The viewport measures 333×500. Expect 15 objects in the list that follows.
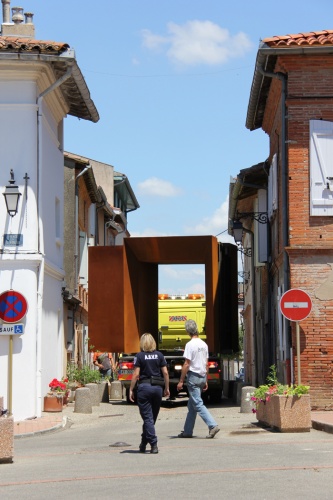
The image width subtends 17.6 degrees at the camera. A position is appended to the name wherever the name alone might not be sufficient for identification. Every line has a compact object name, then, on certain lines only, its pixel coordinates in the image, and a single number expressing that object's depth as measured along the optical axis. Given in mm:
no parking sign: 19984
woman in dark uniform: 13633
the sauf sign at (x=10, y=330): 20656
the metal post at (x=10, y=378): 20391
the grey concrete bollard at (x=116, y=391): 29491
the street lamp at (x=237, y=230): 29641
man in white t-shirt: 15594
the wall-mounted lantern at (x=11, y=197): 20859
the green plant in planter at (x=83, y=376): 28078
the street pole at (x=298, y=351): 18875
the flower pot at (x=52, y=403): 22500
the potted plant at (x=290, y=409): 16109
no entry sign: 19016
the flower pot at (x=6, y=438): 12844
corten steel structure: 24562
